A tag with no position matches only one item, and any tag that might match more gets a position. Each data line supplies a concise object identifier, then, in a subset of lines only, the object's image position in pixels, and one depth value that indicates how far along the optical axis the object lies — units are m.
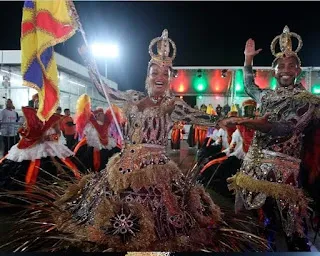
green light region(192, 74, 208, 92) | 10.39
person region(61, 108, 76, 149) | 8.61
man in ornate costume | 2.36
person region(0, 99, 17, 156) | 8.37
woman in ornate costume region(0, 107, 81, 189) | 4.57
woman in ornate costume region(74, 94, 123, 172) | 6.64
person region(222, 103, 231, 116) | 9.46
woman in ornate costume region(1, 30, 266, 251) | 2.39
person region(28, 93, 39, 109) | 5.02
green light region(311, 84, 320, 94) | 8.01
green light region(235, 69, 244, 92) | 10.16
